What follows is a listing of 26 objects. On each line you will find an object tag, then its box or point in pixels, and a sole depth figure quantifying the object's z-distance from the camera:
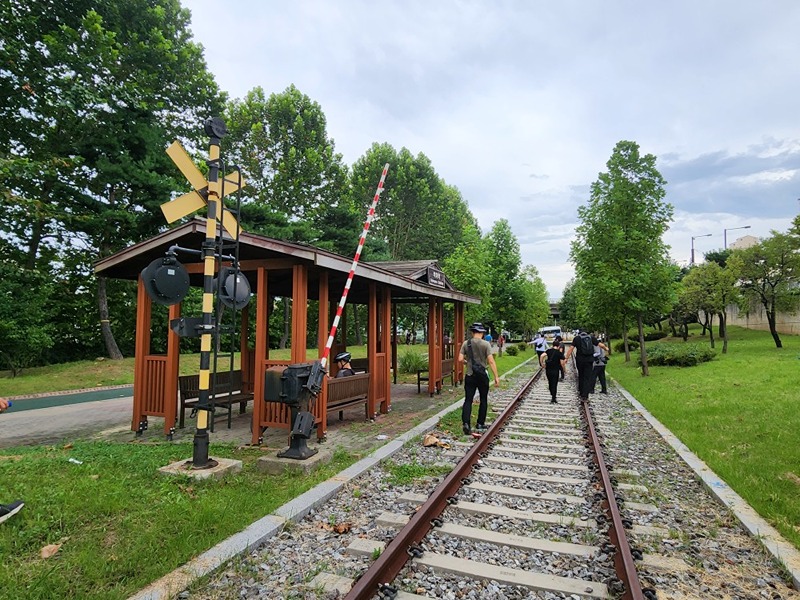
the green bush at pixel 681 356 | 19.19
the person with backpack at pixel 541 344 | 17.34
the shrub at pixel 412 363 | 18.27
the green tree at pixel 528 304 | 33.84
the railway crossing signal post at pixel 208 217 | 5.05
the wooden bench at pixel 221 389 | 8.12
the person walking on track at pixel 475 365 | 7.48
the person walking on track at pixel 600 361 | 12.80
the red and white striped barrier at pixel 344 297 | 6.03
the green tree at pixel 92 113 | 16.67
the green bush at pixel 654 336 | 42.16
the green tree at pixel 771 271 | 24.83
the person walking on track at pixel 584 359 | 11.22
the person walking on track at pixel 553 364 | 11.53
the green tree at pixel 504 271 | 33.06
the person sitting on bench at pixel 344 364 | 9.24
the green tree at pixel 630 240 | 16.61
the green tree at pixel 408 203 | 35.88
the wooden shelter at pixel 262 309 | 6.81
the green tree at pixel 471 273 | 24.22
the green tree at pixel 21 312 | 14.46
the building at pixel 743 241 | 55.79
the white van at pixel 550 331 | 66.18
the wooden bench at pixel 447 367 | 13.83
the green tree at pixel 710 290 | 26.12
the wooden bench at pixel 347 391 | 7.77
